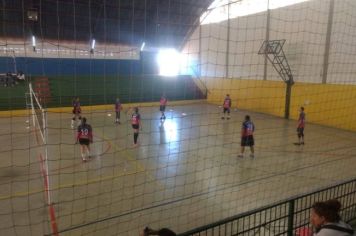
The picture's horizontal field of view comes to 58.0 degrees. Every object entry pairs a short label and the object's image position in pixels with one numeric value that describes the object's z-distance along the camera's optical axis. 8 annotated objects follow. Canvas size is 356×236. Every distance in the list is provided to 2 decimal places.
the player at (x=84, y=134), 10.66
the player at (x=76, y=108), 16.87
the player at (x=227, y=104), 18.89
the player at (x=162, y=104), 19.11
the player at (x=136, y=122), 12.72
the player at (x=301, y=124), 12.76
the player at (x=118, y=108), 17.36
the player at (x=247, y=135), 11.14
